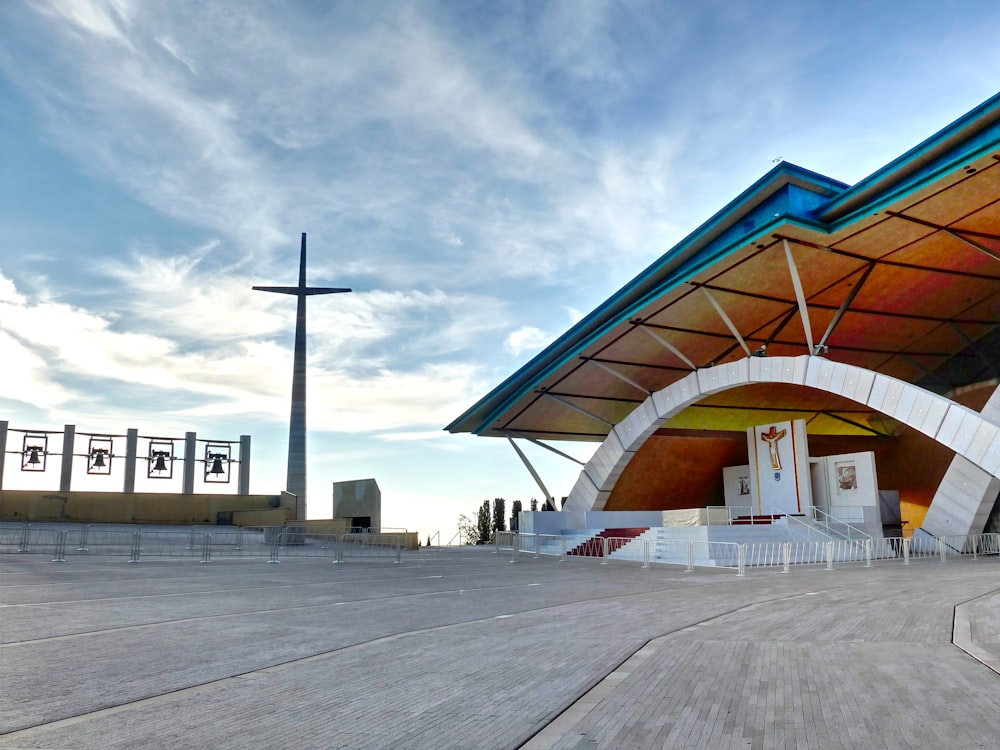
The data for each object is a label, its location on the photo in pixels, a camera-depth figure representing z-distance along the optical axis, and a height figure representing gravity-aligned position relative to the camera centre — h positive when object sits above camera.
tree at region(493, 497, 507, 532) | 58.69 -1.06
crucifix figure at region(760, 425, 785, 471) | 38.62 +2.95
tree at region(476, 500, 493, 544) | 58.75 -1.85
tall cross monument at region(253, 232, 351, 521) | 60.38 +6.27
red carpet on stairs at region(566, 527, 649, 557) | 32.78 -1.89
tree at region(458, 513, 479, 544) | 66.88 -2.67
